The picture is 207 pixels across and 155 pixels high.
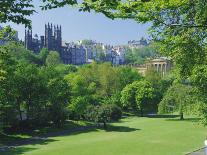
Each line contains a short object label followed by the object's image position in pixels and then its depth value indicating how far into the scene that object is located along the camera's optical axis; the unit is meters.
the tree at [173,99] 55.59
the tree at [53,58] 157.12
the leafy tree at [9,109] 50.62
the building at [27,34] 196.62
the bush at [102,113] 57.91
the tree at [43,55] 167.90
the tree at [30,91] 57.38
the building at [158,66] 179.00
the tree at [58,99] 58.17
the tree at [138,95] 79.00
